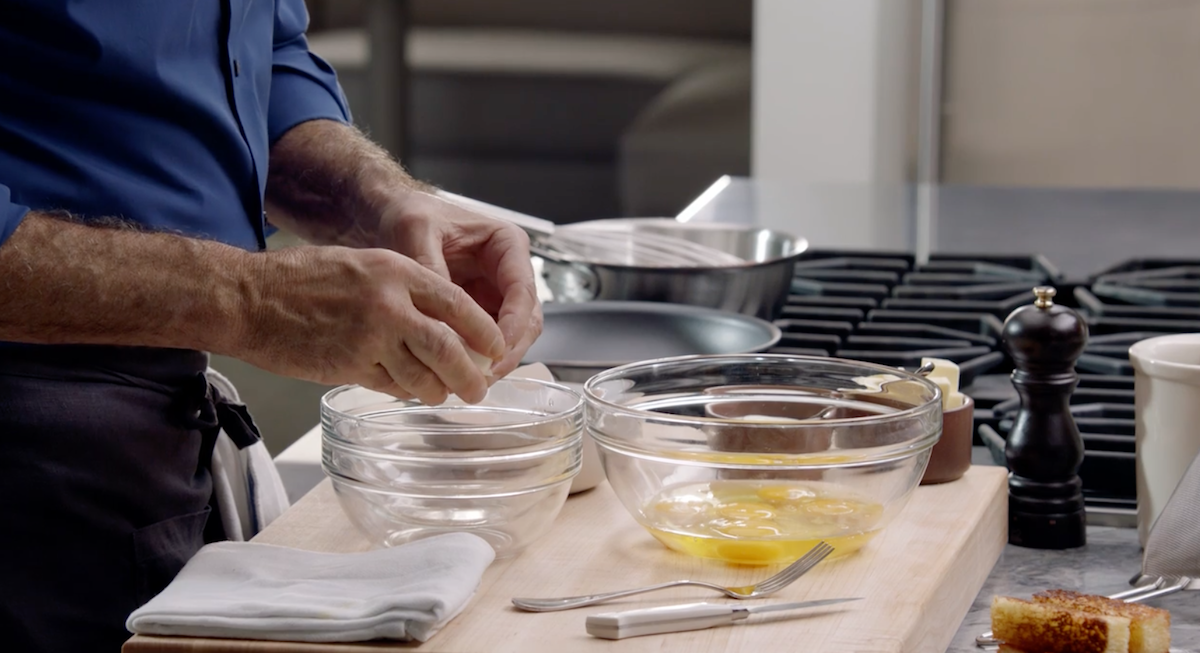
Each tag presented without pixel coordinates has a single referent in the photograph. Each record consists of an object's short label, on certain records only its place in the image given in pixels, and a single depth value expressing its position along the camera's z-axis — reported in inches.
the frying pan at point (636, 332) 97.7
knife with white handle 76.9
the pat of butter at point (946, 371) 88.2
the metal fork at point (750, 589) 78.5
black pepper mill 86.3
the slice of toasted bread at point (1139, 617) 77.4
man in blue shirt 82.4
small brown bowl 87.1
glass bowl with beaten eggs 80.7
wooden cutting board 77.0
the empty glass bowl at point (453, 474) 81.7
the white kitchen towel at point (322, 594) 76.8
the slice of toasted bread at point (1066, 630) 77.0
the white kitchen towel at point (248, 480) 94.2
